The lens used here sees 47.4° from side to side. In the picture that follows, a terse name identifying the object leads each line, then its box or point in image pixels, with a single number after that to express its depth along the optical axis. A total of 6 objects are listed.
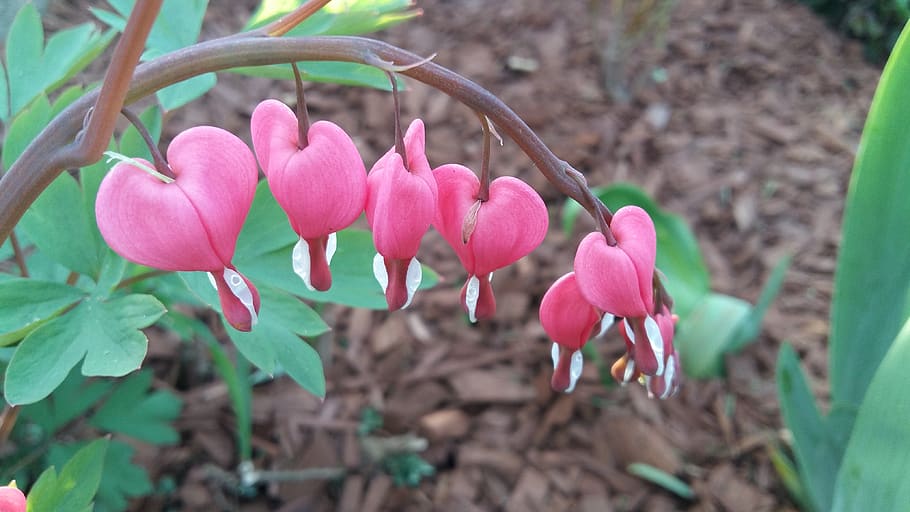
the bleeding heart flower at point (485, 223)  0.17
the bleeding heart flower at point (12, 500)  0.16
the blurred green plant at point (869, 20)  0.62
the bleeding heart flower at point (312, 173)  0.16
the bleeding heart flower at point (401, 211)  0.16
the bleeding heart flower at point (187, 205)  0.15
